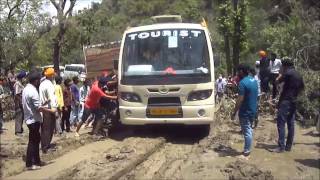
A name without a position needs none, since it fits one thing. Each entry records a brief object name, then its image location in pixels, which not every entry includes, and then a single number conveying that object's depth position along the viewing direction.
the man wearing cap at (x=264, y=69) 9.16
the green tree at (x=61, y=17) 16.47
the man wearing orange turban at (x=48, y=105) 5.92
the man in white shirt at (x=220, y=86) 12.76
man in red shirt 7.37
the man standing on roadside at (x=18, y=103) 7.92
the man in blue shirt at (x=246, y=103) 5.82
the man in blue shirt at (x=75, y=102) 8.54
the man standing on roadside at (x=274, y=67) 9.24
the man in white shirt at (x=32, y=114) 5.40
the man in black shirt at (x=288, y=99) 6.15
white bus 6.89
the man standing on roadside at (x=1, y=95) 8.65
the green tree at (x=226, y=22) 16.26
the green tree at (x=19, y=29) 14.05
